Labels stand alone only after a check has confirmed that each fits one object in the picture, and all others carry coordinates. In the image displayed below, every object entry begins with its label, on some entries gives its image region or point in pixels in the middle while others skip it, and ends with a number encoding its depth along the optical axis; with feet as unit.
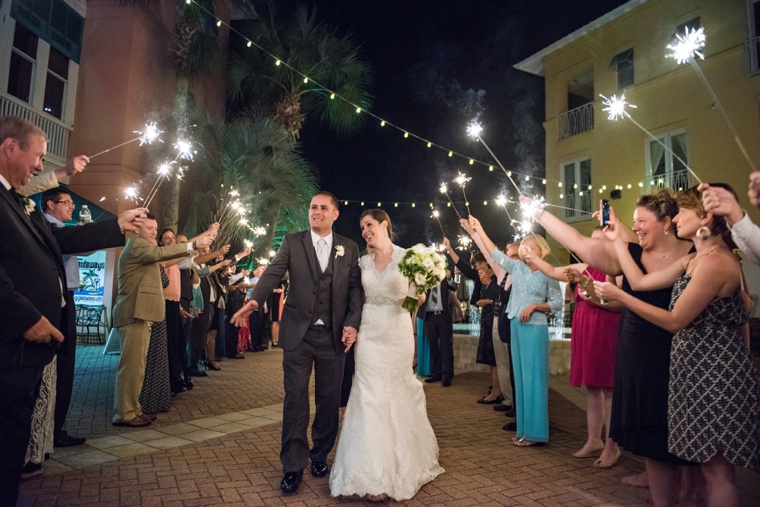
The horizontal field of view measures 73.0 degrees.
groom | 13.10
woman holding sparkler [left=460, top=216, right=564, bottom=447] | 16.84
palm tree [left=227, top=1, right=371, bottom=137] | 57.31
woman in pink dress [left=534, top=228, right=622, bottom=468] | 15.20
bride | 12.03
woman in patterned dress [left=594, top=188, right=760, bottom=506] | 8.57
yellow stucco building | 43.68
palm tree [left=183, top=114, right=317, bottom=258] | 54.49
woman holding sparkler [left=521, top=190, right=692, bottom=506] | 9.95
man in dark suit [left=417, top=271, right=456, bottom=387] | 29.37
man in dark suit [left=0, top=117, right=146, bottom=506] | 7.86
